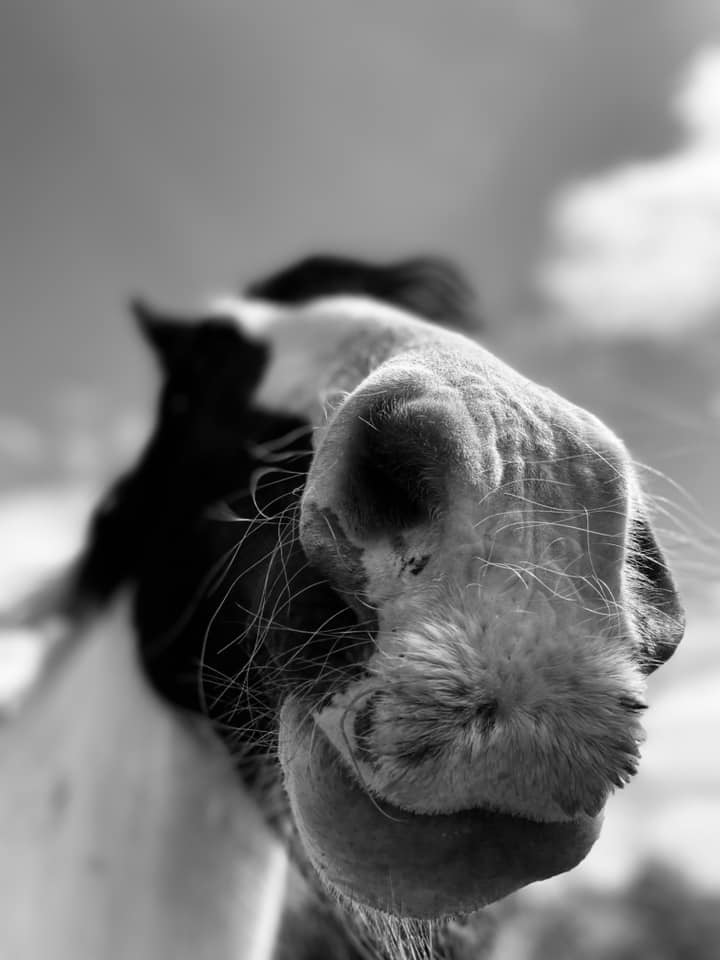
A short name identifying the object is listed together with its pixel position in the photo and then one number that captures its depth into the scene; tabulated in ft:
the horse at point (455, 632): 0.91
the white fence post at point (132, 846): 1.72
